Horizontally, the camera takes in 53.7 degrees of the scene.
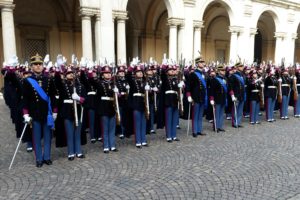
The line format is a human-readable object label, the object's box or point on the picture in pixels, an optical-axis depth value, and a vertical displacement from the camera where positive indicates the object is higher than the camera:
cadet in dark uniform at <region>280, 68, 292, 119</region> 9.09 -0.83
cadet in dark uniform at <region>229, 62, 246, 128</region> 7.86 -0.77
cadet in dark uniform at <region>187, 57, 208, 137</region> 6.96 -0.66
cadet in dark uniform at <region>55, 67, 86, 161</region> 5.18 -0.77
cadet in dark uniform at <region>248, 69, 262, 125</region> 8.38 -0.85
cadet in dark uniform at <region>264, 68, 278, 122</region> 8.69 -0.83
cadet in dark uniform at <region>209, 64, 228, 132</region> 7.43 -0.77
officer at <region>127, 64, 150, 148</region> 6.06 -0.73
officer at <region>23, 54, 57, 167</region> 4.82 -0.66
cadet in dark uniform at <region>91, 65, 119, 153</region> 5.68 -0.79
